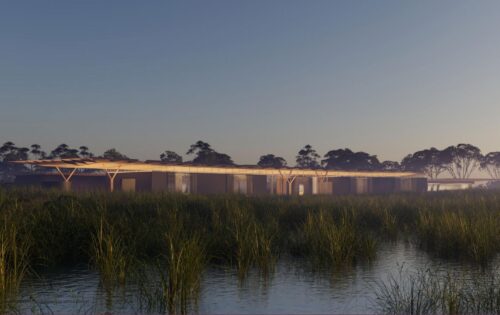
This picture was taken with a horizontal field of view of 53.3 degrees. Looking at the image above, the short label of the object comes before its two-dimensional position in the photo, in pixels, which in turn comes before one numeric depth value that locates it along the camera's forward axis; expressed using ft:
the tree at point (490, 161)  358.23
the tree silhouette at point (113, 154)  251.70
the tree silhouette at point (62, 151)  290.78
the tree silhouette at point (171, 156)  281.33
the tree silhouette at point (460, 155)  312.71
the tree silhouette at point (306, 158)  311.33
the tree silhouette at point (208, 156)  249.14
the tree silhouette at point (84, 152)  297.12
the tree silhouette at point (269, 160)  299.99
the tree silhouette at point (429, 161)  312.71
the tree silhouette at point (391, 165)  312.50
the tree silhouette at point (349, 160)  290.76
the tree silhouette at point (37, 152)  294.05
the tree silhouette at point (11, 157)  239.30
